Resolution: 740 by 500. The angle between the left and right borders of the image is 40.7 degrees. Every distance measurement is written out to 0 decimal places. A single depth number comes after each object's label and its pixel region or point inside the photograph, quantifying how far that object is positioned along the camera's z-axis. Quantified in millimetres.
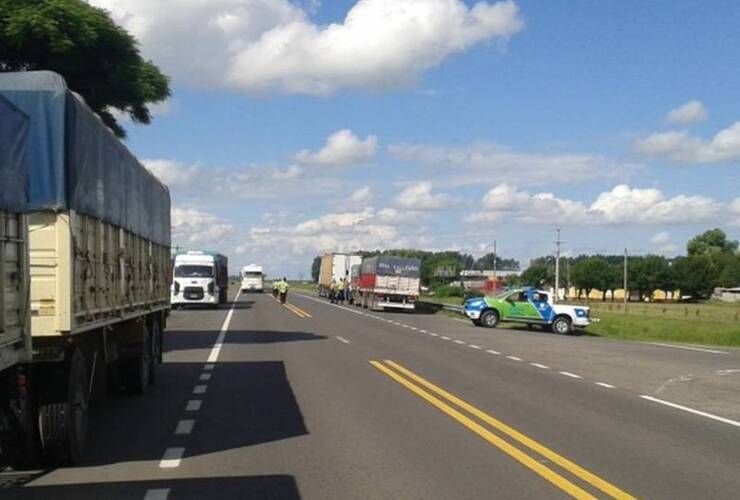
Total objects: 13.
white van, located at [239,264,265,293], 99625
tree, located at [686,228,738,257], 177750
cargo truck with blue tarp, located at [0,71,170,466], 7875
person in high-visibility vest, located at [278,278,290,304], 65125
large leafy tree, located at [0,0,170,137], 21562
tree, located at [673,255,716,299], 145500
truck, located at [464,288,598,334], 40062
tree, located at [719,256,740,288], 146500
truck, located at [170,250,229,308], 52250
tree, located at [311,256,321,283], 150050
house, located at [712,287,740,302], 143588
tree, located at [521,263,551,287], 133275
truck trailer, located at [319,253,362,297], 73938
